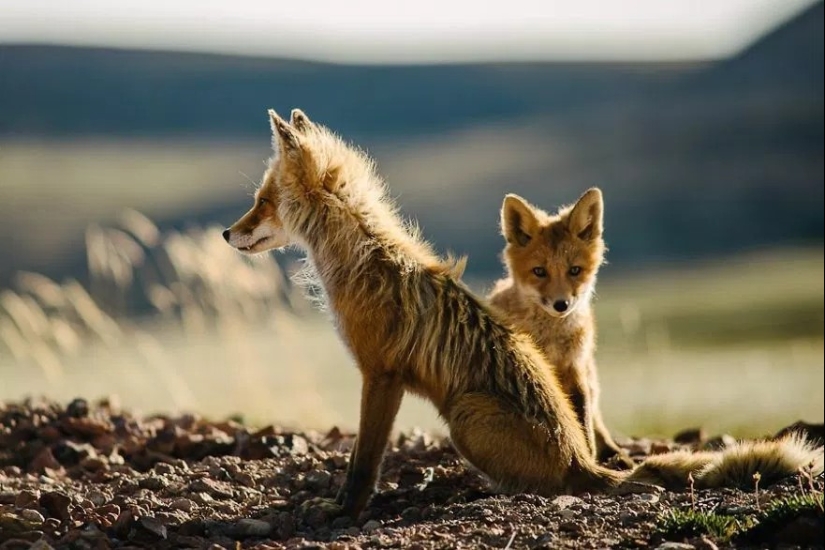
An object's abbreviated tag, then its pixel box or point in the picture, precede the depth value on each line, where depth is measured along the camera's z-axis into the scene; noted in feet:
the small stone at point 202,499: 50.93
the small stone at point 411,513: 48.61
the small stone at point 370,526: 46.53
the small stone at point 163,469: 56.76
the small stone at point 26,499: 49.98
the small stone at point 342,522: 48.44
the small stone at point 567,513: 43.50
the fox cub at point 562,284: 58.23
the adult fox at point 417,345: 49.42
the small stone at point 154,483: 53.52
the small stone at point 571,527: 41.98
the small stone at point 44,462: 62.54
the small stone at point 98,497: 51.34
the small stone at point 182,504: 49.47
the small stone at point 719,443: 63.21
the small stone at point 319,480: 54.08
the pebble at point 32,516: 47.29
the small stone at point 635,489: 48.73
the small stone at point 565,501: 45.14
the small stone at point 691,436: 69.05
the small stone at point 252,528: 47.24
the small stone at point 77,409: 69.46
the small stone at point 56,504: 48.70
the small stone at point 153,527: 46.03
